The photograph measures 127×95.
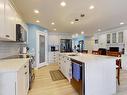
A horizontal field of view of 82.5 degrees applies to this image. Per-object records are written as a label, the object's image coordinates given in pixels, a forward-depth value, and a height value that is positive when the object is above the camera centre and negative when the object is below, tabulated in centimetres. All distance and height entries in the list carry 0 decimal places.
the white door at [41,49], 427 -16
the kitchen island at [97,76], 165 -71
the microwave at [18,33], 204 +39
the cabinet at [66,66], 238 -70
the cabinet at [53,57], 550 -80
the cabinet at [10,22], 147 +56
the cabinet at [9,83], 102 -52
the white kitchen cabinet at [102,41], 545 +43
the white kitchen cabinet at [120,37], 441 +59
